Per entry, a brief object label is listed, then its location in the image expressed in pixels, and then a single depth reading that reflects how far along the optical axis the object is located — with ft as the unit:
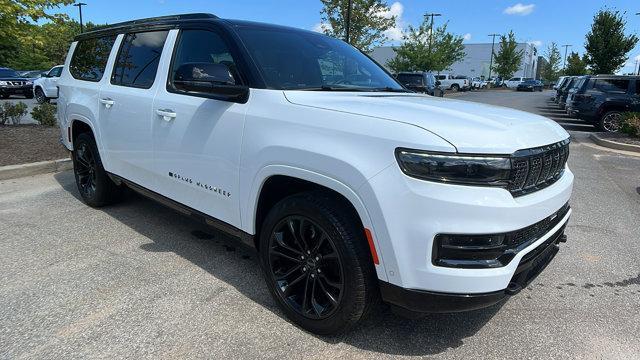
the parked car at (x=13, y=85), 71.15
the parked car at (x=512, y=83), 228.14
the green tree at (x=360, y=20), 91.30
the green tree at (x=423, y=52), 127.54
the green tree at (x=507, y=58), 217.36
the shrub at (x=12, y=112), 31.24
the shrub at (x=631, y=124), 39.33
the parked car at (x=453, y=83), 163.24
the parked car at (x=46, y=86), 65.62
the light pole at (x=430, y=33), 131.45
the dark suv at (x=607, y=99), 47.91
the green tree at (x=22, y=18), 25.23
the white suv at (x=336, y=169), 7.48
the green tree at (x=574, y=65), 180.86
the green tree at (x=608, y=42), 91.86
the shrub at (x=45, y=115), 32.09
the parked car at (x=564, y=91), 67.56
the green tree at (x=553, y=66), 276.62
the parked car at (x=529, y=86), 200.34
